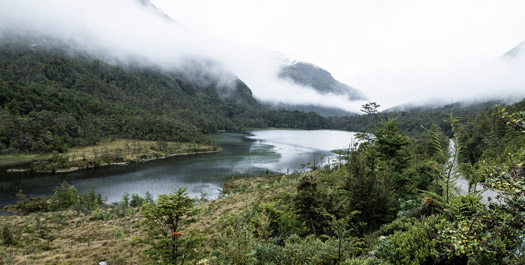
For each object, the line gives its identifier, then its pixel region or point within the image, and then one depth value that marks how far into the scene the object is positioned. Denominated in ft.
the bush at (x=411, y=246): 14.33
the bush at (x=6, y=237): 51.96
